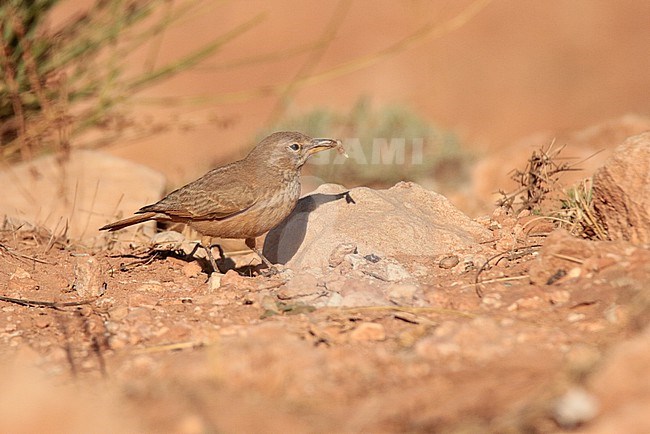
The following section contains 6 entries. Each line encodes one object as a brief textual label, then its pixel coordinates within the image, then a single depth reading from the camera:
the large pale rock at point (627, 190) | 8.09
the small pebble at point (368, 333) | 7.05
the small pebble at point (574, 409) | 5.05
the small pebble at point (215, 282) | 9.03
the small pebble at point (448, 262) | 9.05
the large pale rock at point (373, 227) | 9.72
